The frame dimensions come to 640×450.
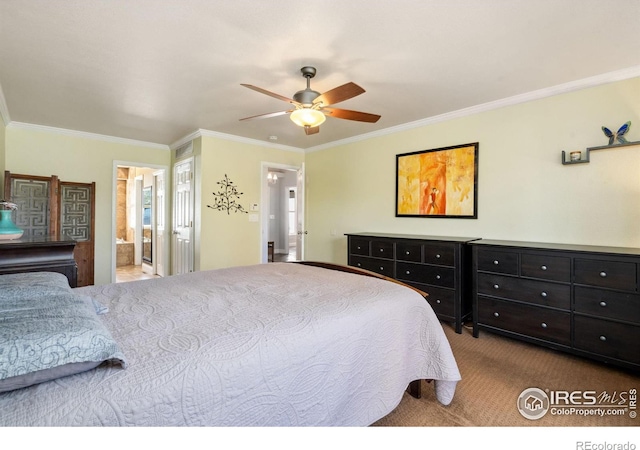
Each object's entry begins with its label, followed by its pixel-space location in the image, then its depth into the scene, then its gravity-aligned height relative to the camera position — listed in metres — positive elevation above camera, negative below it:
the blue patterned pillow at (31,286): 1.24 -0.27
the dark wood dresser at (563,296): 2.25 -0.58
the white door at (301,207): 5.39 +0.33
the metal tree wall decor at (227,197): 4.56 +0.45
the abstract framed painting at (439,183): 3.51 +0.54
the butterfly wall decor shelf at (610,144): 2.57 +0.70
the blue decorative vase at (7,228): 2.47 -0.01
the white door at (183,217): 4.69 +0.15
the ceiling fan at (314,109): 2.34 +0.96
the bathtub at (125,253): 7.14 -0.64
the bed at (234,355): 0.85 -0.46
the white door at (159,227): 5.56 -0.01
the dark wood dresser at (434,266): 3.14 -0.44
